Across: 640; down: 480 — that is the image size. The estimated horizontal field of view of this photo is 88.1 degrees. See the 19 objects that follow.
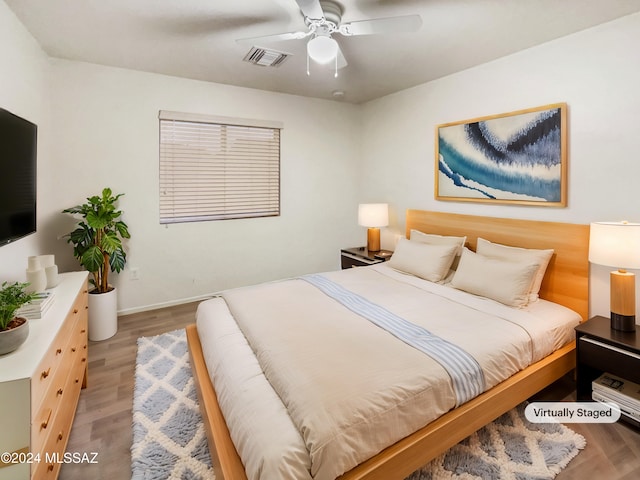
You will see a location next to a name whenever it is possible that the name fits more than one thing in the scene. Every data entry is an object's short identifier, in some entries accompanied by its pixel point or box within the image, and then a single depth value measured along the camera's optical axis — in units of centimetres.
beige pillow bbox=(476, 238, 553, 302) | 252
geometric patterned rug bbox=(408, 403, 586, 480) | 164
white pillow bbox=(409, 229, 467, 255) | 322
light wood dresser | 118
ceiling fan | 194
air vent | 291
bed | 135
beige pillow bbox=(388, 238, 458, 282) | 306
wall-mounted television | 182
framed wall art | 268
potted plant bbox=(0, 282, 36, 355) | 135
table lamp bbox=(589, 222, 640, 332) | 204
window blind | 372
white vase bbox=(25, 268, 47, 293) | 198
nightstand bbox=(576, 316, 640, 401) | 195
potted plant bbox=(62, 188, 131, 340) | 294
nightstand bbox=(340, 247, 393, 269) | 396
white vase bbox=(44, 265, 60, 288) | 220
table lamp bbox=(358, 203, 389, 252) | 410
